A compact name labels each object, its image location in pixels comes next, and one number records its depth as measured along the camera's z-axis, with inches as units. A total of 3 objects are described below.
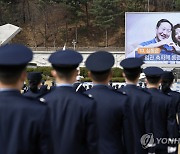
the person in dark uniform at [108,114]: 199.7
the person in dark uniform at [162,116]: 259.7
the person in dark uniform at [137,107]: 230.1
